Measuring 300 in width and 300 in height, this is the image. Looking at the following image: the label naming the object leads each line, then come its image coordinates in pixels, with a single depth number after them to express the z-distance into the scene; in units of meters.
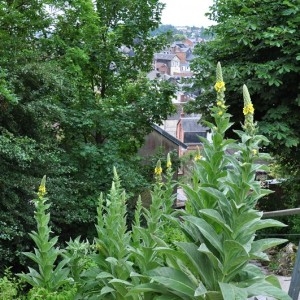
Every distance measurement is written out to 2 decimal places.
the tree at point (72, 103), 4.80
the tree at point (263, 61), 5.38
